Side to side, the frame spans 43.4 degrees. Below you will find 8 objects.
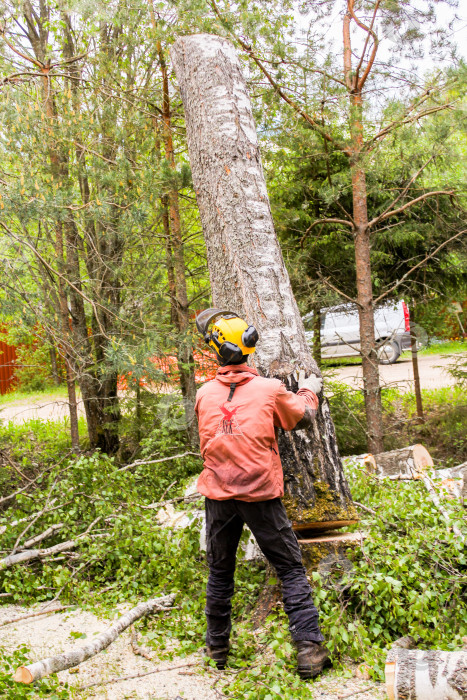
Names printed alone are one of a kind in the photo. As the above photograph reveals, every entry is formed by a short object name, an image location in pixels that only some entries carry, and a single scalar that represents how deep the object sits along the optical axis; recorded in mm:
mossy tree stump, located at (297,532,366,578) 3676
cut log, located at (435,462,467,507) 5216
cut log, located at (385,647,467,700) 2631
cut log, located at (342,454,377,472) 6329
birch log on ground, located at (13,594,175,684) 2758
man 3139
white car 8719
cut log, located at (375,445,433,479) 6587
